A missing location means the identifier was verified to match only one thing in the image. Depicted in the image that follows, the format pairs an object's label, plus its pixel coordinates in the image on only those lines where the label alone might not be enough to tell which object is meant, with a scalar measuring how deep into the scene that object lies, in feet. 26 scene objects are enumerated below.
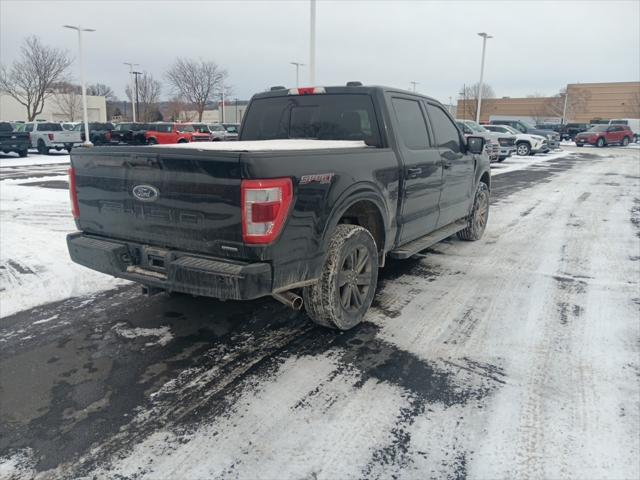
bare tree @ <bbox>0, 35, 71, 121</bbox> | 150.41
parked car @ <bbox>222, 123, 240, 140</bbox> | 110.32
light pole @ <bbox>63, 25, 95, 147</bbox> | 84.91
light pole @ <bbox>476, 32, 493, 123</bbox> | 121.70
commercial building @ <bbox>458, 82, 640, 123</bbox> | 277.44
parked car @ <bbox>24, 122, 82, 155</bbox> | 80.64
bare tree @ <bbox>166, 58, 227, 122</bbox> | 189.16
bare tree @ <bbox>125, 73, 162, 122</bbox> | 215.92
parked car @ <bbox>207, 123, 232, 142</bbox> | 92.99
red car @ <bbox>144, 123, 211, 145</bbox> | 88.69
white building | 206.47
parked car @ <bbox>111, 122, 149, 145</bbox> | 86.38
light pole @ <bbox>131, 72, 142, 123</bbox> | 192.49
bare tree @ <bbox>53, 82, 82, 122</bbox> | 189.47
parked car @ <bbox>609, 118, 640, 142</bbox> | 215.31
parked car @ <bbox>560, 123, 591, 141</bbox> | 173.17
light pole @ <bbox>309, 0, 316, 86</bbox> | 64.75
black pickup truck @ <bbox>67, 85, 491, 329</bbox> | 10.17
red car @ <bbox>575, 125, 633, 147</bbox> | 132.23
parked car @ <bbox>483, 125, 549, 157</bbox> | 88.38
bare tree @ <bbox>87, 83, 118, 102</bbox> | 279.28
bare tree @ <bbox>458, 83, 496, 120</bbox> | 281.95
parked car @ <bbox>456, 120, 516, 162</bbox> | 72.33
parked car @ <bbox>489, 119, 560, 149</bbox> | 105.19
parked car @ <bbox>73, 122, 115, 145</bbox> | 87.13
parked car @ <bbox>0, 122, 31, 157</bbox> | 71.31
